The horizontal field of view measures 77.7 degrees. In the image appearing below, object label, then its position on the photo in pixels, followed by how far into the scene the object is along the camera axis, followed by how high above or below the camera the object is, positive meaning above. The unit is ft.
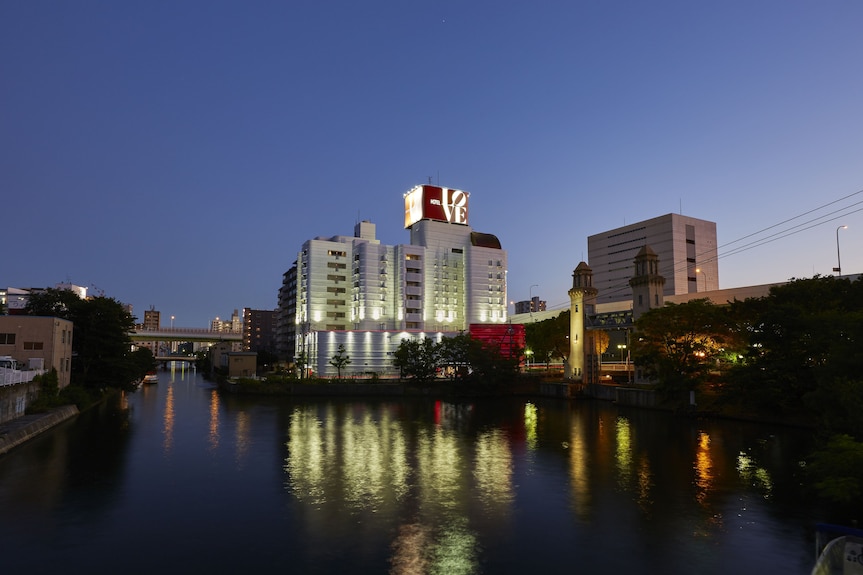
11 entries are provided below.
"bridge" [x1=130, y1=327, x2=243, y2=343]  575.79 +4.16
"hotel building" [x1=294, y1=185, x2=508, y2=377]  424.87 +46.11
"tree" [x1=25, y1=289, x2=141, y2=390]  248.93 -2.82
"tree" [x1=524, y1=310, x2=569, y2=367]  379.96 -0.62
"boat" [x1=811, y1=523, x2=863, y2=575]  44.09 -18.25
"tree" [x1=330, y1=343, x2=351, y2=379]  358.10 -14.96
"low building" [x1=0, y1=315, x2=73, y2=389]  200.95 -0.70
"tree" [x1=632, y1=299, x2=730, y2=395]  218.79 -2.23
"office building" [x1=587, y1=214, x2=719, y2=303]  636.11 +89.71
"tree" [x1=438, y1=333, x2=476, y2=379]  333.62 -9.88
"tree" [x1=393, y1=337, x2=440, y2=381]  331.77 -14.08
